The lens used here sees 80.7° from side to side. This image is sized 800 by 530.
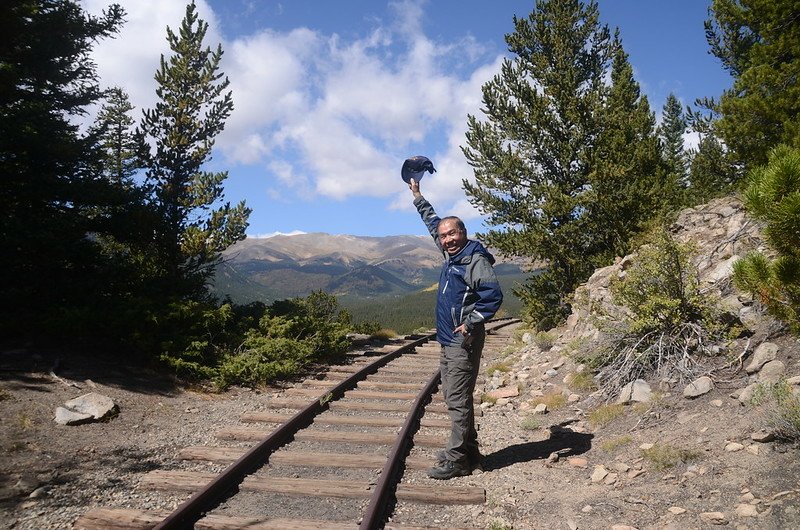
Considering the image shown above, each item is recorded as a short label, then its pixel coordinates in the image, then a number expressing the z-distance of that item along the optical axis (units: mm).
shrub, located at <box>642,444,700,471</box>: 4188
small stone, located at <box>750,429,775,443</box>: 3908
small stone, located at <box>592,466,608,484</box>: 4469
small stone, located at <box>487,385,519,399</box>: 7883
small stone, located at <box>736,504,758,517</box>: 3230
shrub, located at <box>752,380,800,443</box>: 3721
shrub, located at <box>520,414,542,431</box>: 6238
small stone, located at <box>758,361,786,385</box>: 4633
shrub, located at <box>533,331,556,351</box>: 10256
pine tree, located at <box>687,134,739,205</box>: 15598
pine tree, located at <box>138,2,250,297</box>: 12250
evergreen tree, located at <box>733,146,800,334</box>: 3186
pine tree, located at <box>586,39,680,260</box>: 12460
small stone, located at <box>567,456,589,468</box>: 4930
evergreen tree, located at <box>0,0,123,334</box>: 8195
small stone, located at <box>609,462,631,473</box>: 4484
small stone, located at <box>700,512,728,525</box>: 3295
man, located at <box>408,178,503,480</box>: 4523
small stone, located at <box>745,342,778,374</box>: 4938
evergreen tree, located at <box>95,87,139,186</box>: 19000
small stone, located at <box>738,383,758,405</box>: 4582
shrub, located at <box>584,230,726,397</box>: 5961
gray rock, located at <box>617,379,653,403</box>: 5734
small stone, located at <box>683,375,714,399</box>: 5188
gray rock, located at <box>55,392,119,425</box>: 5652
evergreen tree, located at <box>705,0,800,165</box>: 10242
